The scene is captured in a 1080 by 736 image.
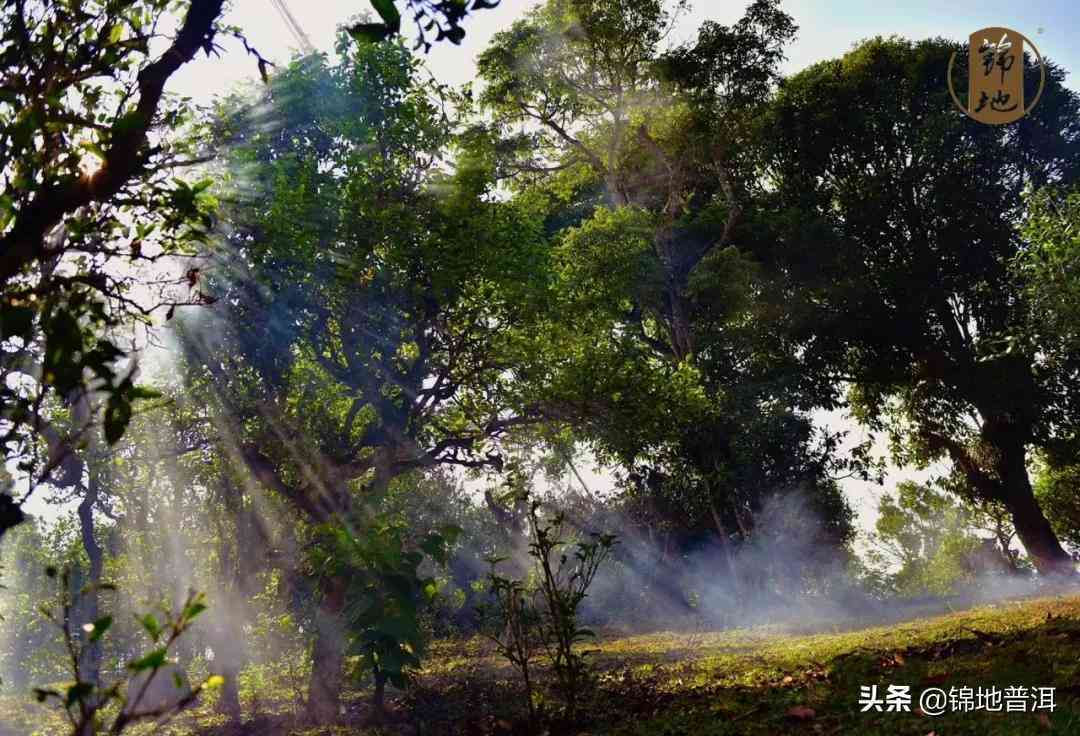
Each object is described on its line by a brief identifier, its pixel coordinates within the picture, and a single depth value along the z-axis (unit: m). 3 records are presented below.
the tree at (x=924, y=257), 21.81
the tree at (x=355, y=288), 12.59
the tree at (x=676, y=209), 21.08
